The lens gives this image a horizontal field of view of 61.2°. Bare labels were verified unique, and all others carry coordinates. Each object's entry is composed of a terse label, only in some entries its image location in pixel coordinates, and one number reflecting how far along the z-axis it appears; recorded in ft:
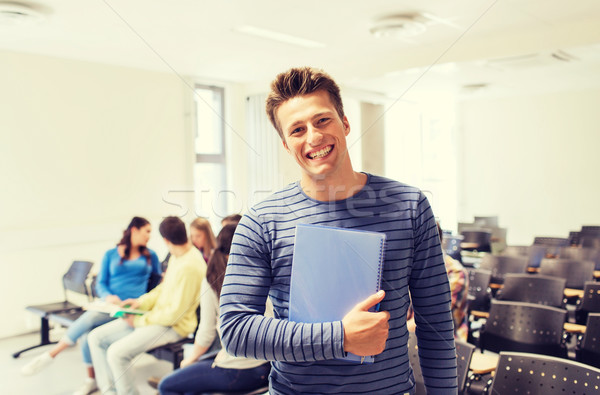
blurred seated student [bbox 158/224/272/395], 8.33
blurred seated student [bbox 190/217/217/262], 13.92
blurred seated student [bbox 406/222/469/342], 10.66
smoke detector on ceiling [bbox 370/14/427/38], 15.40
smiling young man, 3.39
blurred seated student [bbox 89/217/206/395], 10.99
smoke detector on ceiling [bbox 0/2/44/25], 13.08
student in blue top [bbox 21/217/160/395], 13.17
